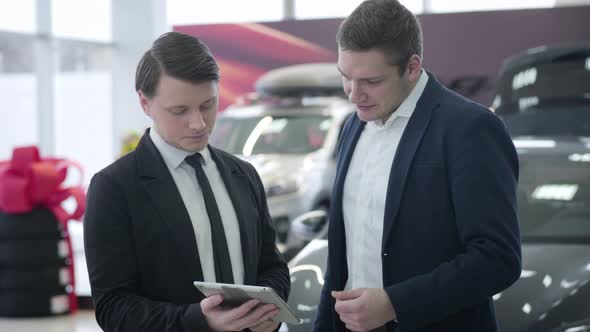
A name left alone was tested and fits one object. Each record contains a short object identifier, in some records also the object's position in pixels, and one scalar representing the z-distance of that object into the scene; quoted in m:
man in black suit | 1.85
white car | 7.50
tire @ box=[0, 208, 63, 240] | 6.18
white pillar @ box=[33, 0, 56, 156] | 10.47
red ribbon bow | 6.11
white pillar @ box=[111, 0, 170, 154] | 12.53
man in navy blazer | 1.82
